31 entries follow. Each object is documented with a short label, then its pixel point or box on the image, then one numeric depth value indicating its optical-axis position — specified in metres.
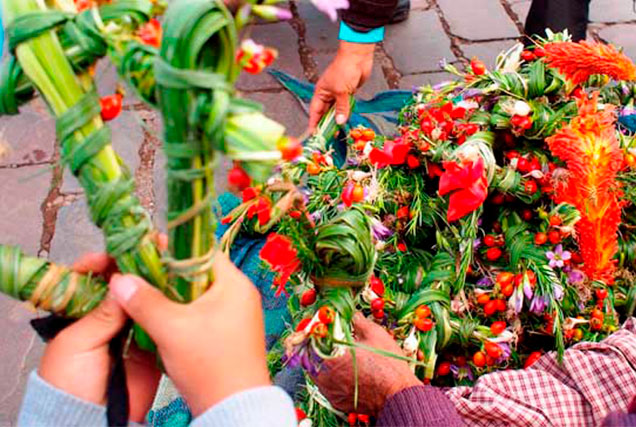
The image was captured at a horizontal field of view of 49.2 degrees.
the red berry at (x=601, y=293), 1.33
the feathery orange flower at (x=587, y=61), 1.37
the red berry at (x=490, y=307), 1.33
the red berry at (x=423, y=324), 1.26
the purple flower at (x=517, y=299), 1.30
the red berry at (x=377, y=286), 1.30
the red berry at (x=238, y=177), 0.61
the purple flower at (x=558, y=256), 1.31
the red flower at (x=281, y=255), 1.07
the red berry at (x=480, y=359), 1.29
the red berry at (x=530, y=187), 1.36
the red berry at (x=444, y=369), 1.35
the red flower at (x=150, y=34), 0.64
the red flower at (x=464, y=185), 1.26
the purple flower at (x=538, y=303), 1.29
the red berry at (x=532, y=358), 1.34
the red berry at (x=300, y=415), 1.30
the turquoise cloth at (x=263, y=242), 1.38
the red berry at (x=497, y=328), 1.30
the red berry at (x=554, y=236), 1.33
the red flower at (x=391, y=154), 1.39
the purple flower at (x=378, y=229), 1.30
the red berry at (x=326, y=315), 1.03
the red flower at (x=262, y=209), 1.16
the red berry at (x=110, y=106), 0.69
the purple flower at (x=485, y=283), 1.38
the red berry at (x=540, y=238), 1.33
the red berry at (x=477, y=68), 1.52
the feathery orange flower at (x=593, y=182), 1.25
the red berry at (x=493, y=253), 1.40
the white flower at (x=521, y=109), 1.38
